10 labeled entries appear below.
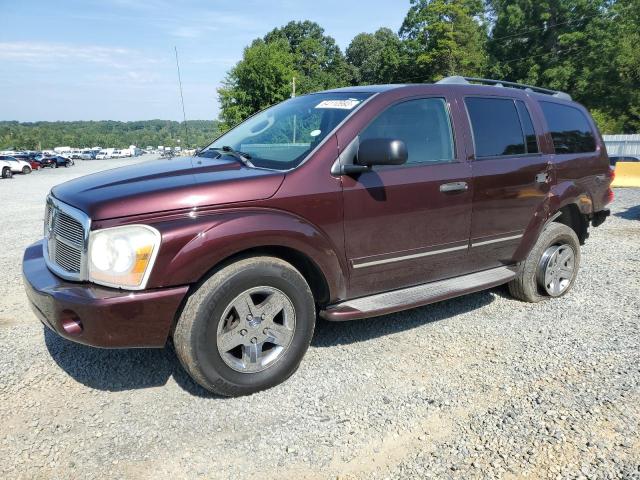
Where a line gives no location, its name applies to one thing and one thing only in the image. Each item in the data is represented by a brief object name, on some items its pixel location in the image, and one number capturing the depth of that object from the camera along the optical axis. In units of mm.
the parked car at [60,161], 45562
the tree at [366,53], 78688
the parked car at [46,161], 43756
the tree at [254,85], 37906
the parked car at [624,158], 18730
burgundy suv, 2670
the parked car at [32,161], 40012
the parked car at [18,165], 31688
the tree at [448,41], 44156
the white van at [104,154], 80075
